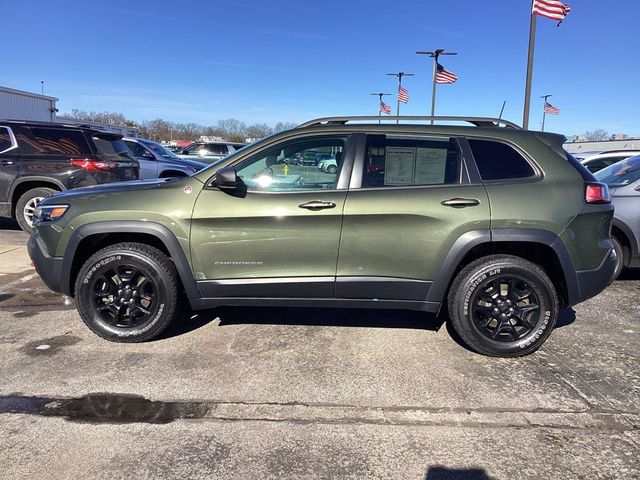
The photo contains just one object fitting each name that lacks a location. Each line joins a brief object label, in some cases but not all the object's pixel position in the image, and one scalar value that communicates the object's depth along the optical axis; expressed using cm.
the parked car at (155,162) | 1266
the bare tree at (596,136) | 7812
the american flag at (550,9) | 1122
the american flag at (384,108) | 3881
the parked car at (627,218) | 574
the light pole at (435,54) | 2320
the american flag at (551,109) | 3216
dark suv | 798
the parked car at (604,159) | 856
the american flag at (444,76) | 2203
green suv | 367
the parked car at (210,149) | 2128
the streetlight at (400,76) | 3259
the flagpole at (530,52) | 1120
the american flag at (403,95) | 3198
